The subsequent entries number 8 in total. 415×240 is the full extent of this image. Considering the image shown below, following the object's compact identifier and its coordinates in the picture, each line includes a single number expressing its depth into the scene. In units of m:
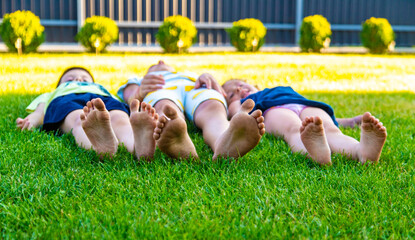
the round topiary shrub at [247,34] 10.65
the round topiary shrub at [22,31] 9.04
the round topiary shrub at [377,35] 11.46
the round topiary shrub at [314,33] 11.12
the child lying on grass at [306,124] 1.76
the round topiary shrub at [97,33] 9.71
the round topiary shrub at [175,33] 10.09
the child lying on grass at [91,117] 1.77
